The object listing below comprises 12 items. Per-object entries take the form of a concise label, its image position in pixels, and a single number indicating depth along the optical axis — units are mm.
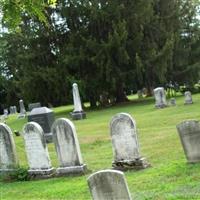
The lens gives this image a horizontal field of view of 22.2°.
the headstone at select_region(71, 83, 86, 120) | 27844
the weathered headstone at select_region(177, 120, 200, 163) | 9602
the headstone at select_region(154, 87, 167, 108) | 27797
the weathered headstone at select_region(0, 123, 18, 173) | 11641
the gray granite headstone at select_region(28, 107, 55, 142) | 19125
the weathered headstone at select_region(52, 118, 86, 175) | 10688
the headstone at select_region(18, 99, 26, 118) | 38381
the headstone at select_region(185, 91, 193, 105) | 27156
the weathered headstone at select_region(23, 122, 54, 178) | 11148
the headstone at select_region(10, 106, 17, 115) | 50819
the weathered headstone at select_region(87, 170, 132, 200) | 5227
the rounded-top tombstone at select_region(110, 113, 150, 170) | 10336
